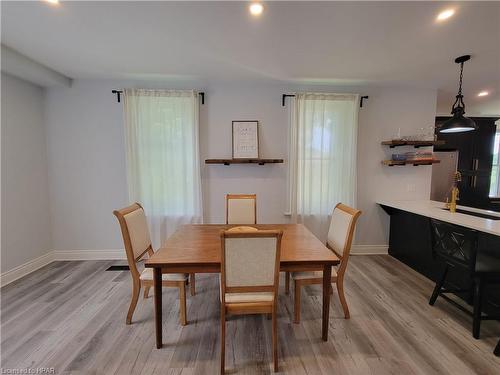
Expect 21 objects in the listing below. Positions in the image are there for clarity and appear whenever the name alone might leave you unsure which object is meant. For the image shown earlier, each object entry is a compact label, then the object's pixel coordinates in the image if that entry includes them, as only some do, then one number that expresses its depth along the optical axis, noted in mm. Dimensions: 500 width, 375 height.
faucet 2696
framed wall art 3340
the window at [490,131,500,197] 5012
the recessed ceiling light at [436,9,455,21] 1729
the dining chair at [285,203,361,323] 1962
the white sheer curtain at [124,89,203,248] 3211
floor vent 3113
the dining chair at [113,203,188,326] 1888
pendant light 2550
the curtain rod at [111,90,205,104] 3164
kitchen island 2098
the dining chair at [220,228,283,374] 1453
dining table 1650
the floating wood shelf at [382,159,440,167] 3371
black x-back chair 1844
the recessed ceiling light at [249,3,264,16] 1686
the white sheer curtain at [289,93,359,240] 3330
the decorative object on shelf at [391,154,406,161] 3393
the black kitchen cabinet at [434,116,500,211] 4836
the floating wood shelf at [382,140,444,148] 3295
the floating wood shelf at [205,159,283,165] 3225
